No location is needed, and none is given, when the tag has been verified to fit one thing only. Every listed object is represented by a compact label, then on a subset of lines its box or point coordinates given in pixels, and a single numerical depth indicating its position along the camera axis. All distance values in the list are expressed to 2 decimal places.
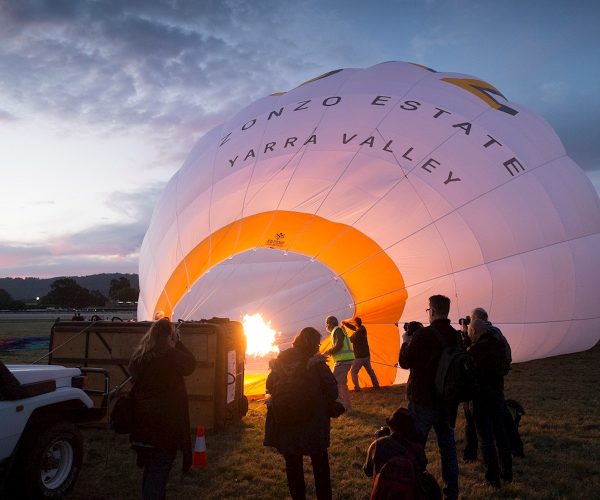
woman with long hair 3.32
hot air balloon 8.36
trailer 6.33
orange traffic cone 5.11
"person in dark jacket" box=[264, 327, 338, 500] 3.61
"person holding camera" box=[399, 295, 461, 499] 3.99
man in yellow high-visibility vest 7.20
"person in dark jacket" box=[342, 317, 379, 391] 8.03
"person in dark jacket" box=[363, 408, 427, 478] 3.24
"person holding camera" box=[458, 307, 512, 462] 4.77
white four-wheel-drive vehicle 3.88
